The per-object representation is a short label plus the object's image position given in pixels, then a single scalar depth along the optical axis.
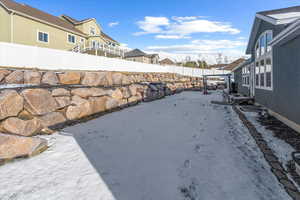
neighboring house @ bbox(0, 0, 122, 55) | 10.95
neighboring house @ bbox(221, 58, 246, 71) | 29.15
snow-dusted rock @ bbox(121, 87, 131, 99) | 7.97
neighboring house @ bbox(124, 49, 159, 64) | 29.65
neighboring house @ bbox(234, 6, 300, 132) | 4.18
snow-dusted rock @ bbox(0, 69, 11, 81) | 4.15
